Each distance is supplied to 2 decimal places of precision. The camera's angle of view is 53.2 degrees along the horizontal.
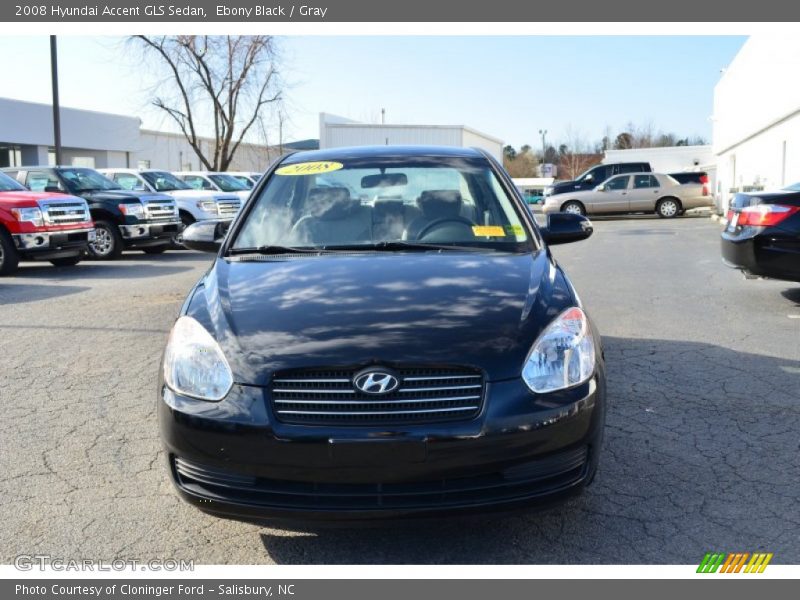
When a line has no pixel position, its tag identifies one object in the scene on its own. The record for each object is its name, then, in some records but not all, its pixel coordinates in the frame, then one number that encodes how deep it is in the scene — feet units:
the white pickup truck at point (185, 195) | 58.80
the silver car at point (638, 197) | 90.99
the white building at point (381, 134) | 165.07
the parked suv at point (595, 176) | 95.76
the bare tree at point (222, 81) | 113.29
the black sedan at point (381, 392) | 9.37
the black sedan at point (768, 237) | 26.45
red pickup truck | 40.40
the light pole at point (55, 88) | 71.56
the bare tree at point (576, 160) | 270.26
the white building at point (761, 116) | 61.11
